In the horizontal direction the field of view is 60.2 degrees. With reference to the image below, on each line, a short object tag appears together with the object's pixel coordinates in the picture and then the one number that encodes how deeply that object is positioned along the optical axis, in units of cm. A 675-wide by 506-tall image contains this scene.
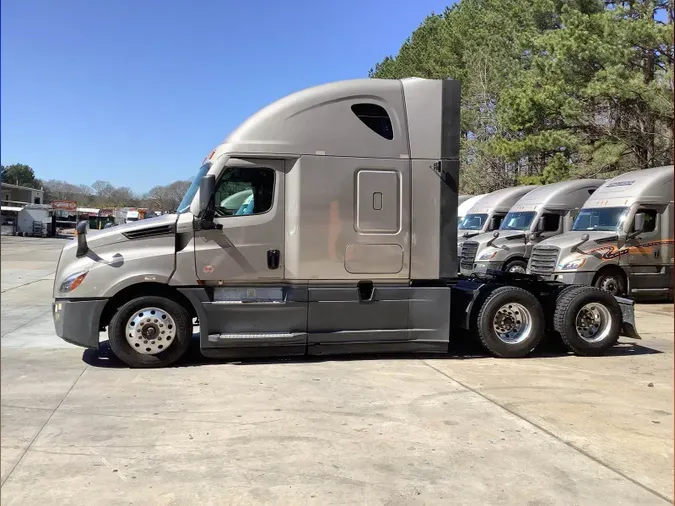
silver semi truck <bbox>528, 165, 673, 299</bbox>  1369
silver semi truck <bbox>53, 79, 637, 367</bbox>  698
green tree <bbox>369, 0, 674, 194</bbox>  1750
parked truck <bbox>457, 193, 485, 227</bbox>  2245
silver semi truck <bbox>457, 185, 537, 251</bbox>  2003
